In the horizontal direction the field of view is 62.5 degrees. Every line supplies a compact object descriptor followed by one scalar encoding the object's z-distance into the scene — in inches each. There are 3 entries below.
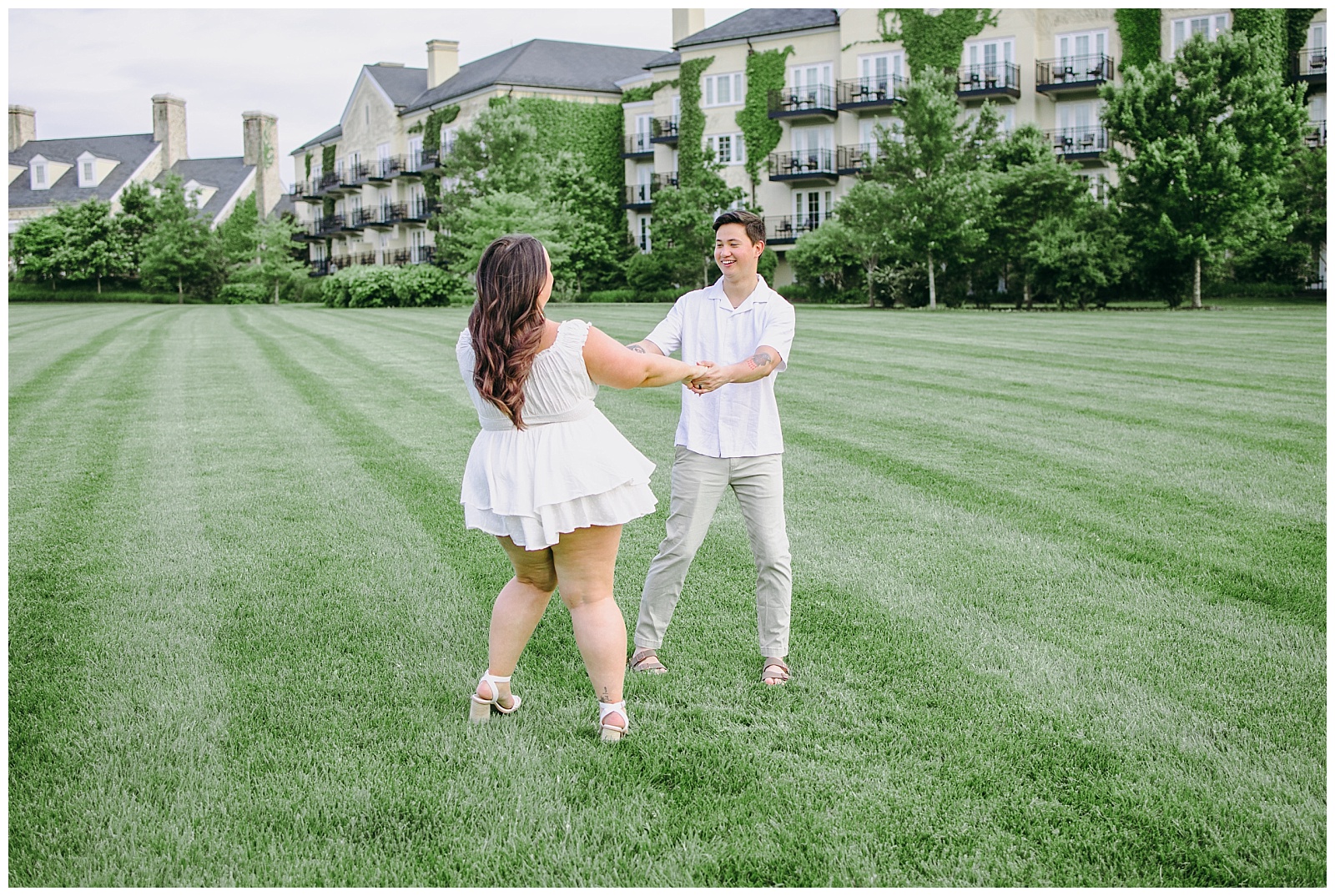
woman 135.3
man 168.7
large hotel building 1520.7
